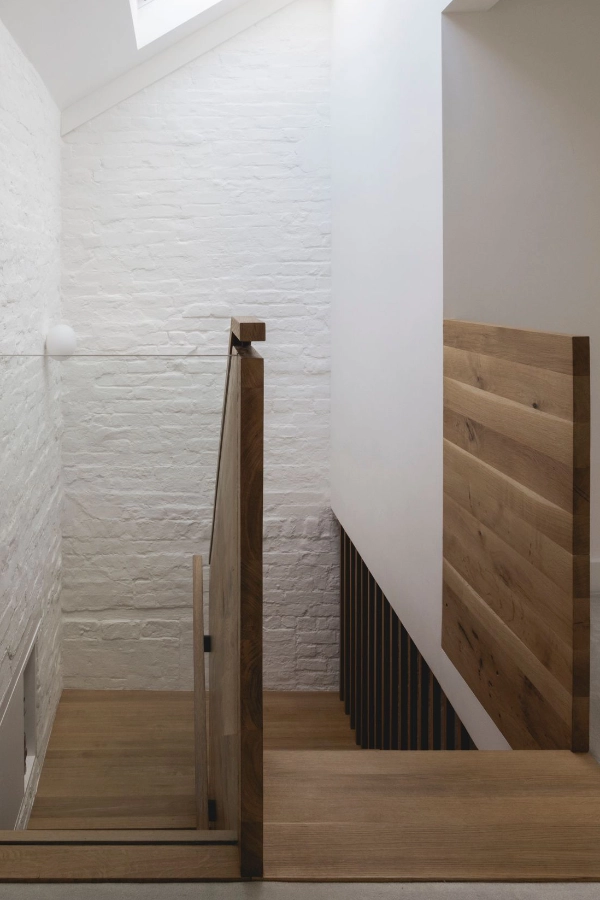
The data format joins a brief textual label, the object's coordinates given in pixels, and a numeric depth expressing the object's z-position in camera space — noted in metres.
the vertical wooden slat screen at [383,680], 3.06
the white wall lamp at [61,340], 3.70
